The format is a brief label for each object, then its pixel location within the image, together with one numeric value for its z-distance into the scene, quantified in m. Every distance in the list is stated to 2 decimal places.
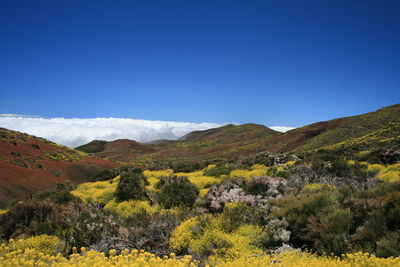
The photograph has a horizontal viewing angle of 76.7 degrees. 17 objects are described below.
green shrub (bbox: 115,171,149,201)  10.73
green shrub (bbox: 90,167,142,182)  20.11
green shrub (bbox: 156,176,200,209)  9.64
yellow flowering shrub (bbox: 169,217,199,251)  5.54
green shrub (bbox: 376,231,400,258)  3.85
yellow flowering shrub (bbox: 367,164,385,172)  11.74
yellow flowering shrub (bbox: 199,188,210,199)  10.59
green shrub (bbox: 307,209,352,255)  4.54
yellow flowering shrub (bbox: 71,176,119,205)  11.72
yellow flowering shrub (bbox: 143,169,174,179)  18.06
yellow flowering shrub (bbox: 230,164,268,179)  13.60
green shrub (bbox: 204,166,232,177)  14.69
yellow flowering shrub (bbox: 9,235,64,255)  5.26
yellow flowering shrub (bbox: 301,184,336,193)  7.84
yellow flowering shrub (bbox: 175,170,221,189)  12.69
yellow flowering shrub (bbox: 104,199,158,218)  9.36
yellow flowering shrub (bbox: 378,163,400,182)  9.62
